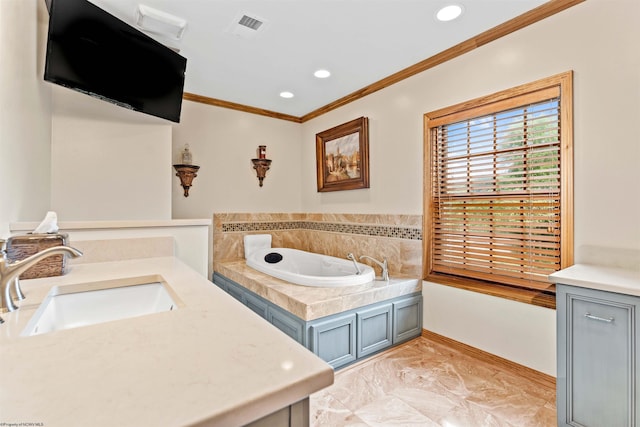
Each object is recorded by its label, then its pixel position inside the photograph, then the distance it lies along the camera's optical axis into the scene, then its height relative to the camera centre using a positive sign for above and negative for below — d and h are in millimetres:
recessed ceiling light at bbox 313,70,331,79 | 2977 +1381
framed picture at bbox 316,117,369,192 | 3391 +701
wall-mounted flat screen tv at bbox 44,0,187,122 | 1688 +979
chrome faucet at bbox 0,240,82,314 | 882 -176
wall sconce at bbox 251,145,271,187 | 4060 +676
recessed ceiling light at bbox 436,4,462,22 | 2035 +1367
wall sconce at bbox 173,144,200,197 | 3482 +498
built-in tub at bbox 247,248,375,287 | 2537 -537
